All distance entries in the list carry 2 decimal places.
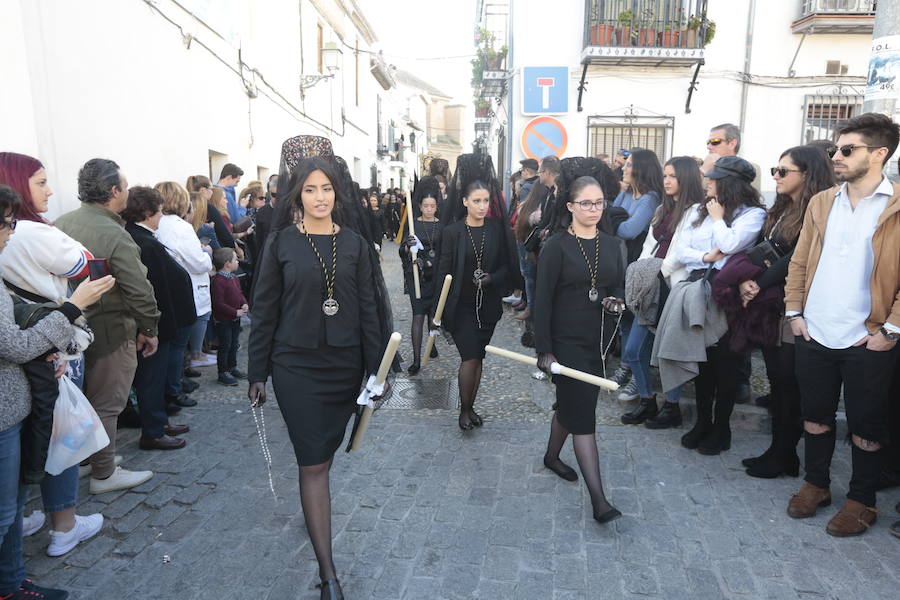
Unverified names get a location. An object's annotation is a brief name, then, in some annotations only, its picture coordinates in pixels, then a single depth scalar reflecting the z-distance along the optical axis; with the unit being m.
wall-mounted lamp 14.58
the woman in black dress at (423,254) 6.06
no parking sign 8.88
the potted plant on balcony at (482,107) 18.39
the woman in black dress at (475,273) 4.75
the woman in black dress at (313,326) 2.86
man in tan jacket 3.17
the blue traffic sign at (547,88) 11.25
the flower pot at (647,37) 11.26
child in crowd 5.95
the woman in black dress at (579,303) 3.55
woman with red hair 3.05
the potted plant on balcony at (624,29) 11.09
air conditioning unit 11.37
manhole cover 5.50
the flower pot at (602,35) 11.12
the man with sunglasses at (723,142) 5.12
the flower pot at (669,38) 11.19
